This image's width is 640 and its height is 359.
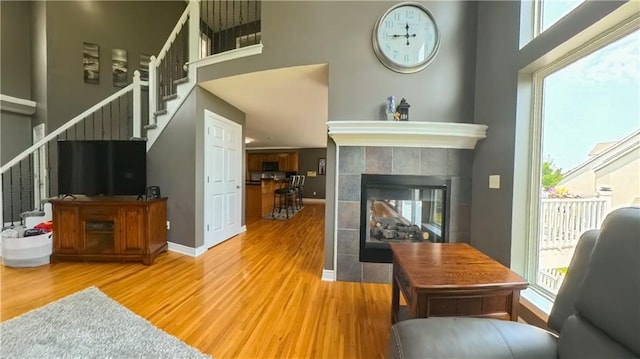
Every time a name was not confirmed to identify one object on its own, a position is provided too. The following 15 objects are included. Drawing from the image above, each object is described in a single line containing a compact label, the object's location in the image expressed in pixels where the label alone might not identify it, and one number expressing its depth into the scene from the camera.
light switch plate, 2.12
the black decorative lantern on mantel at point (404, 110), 2.38
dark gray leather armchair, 0.75
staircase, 3.32
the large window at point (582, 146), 1.33
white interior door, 3.48
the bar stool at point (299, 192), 7.40
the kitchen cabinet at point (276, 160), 9.31
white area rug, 1.49
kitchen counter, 6.16
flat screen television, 3.05
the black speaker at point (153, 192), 3.24
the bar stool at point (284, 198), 6.32
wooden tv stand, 2.88
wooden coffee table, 1.22
